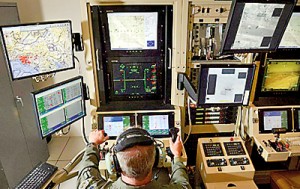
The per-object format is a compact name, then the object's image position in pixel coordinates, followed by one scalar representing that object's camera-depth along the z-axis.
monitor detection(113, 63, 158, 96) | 2.27
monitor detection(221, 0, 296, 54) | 1.67
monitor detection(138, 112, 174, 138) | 2.31
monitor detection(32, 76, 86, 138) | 1.90
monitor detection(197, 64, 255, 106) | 1.92
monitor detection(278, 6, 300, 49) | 2.11
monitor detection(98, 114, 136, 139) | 2.29
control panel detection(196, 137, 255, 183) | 2.15
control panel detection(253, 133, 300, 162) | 2.18
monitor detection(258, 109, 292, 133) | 2.36
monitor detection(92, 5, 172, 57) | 2.08
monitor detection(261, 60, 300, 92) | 2.31
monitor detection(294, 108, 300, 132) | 2.39
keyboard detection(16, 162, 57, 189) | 1.71
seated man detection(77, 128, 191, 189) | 1.37
